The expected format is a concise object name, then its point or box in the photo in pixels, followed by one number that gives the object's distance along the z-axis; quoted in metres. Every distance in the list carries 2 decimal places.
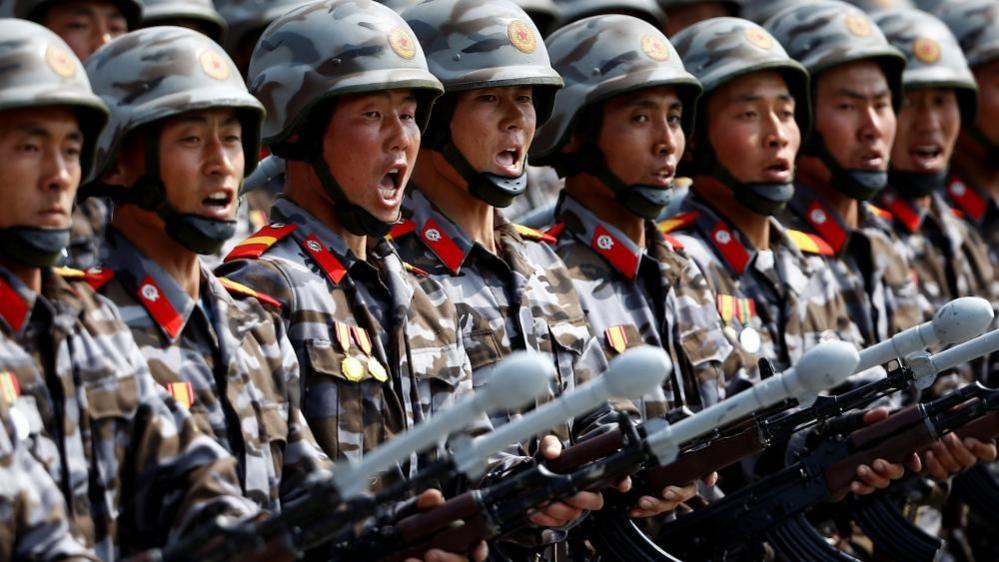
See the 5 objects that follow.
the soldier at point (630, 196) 19.78
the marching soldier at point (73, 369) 13.80
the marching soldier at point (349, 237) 16.39
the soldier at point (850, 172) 23.37
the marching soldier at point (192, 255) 15.27
